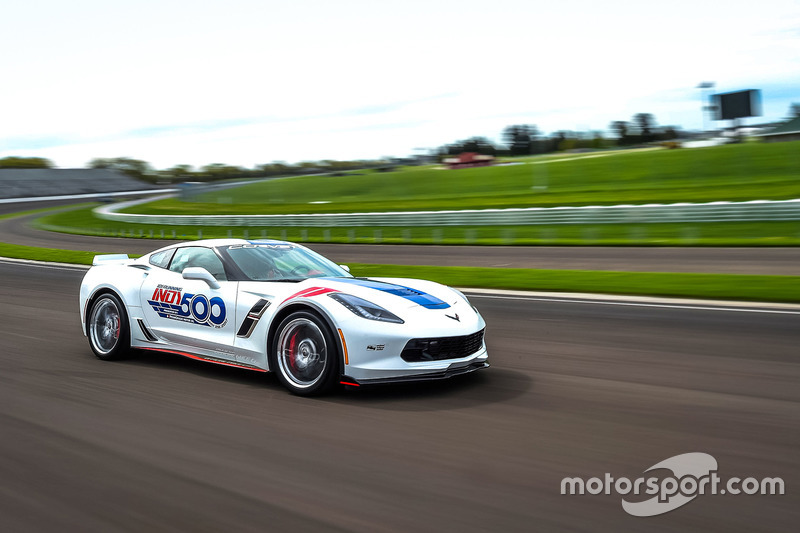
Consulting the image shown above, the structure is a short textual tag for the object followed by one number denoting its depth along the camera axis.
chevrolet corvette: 5.88
